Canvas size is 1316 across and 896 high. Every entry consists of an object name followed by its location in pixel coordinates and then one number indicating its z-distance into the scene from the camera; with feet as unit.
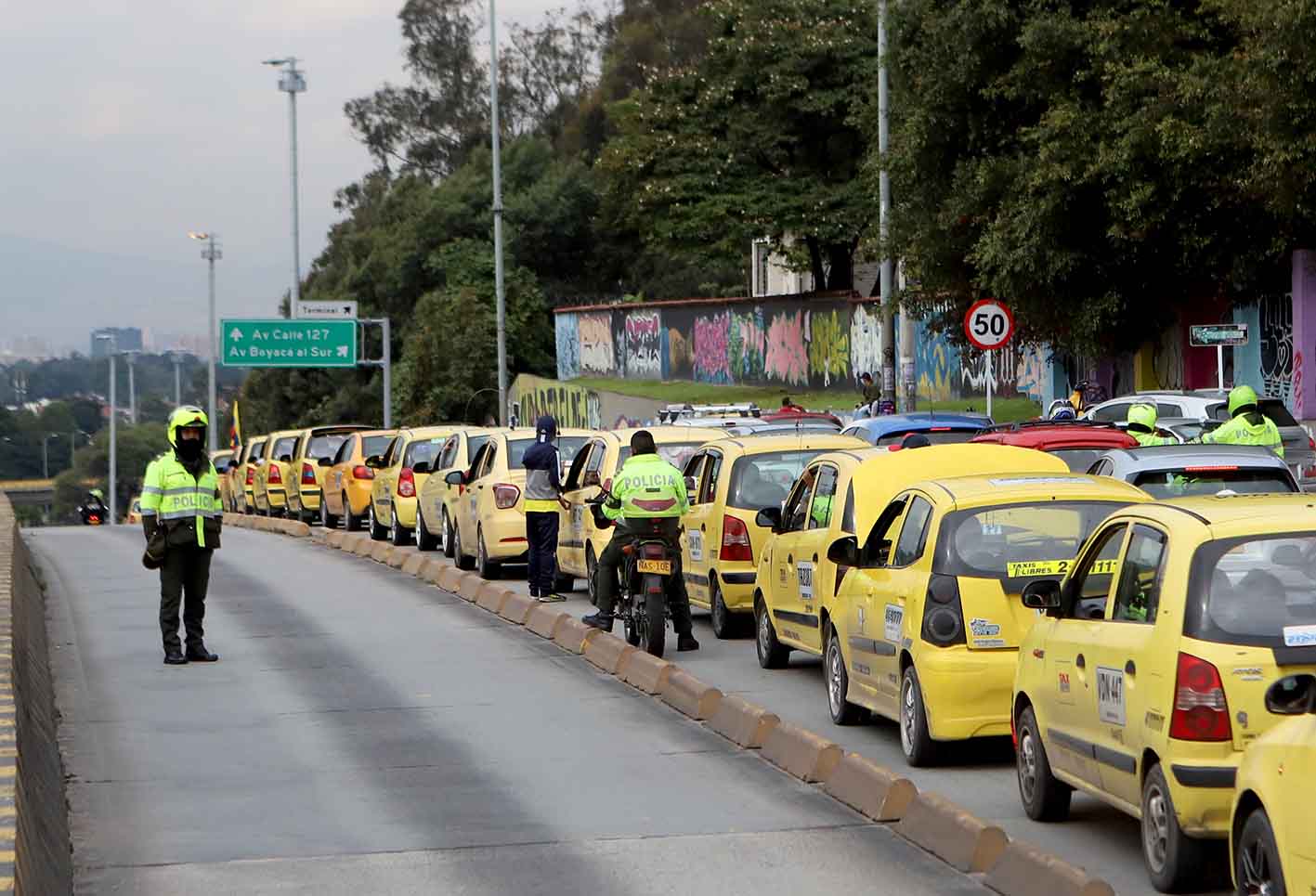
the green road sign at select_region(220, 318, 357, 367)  213.25
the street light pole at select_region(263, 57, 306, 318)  230.68
